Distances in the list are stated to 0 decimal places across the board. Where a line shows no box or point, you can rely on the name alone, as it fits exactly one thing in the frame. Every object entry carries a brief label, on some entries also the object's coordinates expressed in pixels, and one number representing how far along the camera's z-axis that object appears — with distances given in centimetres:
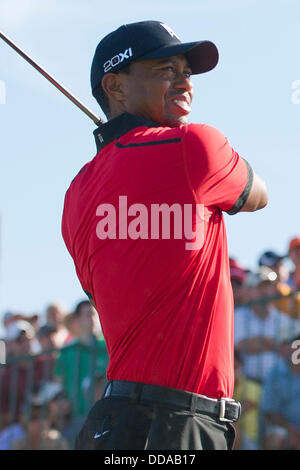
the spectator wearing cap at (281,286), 1623
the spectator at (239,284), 1842
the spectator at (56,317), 2244
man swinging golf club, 798
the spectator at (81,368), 1766
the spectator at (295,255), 1781
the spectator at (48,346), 1859
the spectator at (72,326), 2081
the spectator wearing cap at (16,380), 1898
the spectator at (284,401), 1584
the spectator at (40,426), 1812
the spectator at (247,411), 1623
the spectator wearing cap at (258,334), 1645
